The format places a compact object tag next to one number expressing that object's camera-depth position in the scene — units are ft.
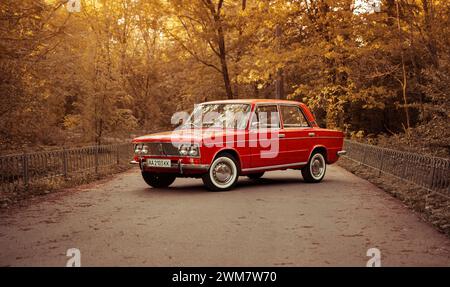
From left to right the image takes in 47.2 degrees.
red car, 33.91
